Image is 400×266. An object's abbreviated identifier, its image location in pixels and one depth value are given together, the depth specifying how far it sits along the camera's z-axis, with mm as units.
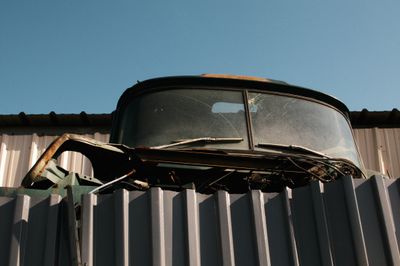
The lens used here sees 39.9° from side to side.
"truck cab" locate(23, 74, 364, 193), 4488
